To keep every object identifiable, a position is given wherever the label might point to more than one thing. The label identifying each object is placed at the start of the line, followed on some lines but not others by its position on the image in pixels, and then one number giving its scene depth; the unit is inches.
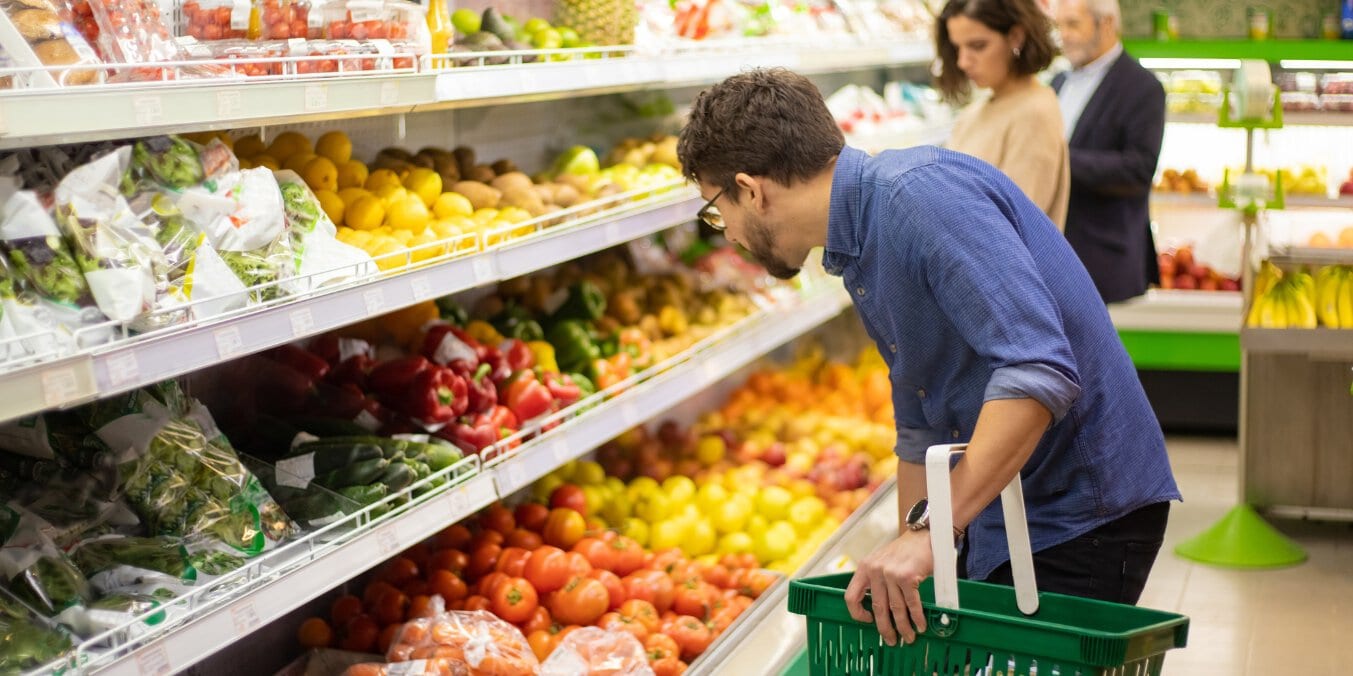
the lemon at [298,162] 119.7
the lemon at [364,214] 120.0
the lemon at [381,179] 127.2
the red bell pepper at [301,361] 125.3
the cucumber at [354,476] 107.7
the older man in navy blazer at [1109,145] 188.2
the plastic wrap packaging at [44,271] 76.9
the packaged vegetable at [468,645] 116.3
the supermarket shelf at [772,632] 130.2
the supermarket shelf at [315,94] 71.9
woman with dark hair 159.0
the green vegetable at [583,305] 169.6
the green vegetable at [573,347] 156.7
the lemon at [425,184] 131.5
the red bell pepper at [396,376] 125.2
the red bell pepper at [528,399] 134.1
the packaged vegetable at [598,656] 120.0
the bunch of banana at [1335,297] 195.9
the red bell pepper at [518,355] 144.1
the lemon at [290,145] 120.1
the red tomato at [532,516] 152.6
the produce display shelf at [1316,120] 272.4
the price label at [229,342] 82.9
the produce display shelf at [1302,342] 194.2
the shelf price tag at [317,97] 91.0
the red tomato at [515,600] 131.3
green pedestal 207.0
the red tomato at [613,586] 139.7
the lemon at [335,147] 126.0
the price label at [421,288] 104.0
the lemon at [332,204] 117.6
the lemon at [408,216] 122.1
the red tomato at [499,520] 149.3
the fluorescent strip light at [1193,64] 298.4
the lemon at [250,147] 115.0
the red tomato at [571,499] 159.6
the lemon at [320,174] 119.5
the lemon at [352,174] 125.6
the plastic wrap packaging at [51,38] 78.0
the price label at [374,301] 98.0
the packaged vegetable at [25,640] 76.7
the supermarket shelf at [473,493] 81.7
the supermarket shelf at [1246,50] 283.7
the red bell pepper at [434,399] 123.5
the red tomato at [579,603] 133.9
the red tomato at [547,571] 135.9
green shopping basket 67.9
